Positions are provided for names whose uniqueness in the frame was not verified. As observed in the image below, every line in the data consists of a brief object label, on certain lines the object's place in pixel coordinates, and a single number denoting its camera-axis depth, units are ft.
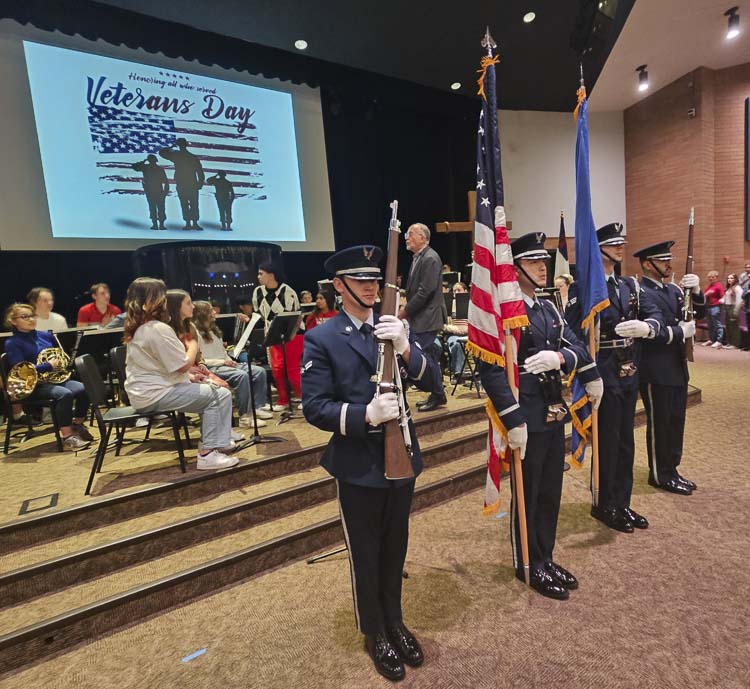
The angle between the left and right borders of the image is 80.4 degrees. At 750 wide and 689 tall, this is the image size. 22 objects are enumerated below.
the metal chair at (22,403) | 13.67
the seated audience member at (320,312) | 17.53
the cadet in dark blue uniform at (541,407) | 7.74
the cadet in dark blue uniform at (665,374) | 10.96
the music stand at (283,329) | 13.62
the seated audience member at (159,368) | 10.94
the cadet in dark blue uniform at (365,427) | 5.75
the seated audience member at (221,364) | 15.07
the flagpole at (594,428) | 9.50
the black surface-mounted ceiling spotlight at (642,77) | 31.76
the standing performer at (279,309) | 17.63
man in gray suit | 14.55
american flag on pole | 7.59
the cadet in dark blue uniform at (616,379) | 9.82
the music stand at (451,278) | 26.91
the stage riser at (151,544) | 8.09
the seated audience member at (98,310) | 19.49
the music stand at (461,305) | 21.49
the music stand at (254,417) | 13.05
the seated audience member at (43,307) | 16.88
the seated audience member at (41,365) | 13.92
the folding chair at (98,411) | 11.00
